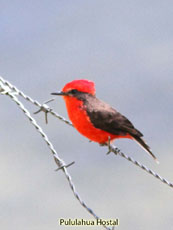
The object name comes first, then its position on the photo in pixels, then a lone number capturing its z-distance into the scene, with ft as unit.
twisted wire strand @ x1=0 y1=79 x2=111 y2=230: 25.36
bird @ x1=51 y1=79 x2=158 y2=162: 27.58
